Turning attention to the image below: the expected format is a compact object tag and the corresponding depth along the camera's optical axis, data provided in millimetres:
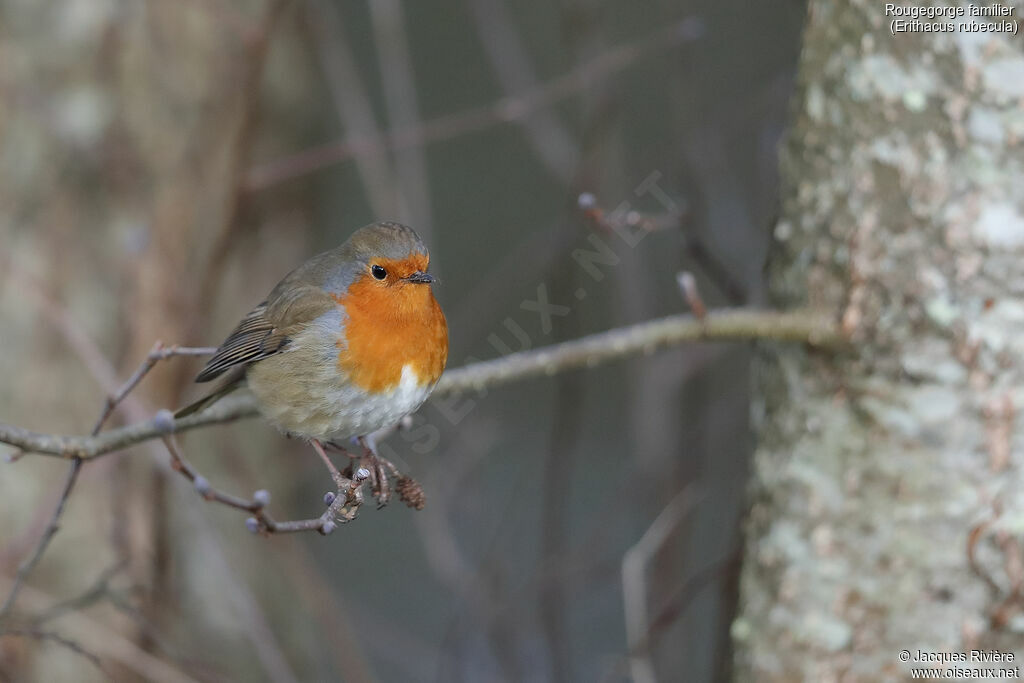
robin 3777
